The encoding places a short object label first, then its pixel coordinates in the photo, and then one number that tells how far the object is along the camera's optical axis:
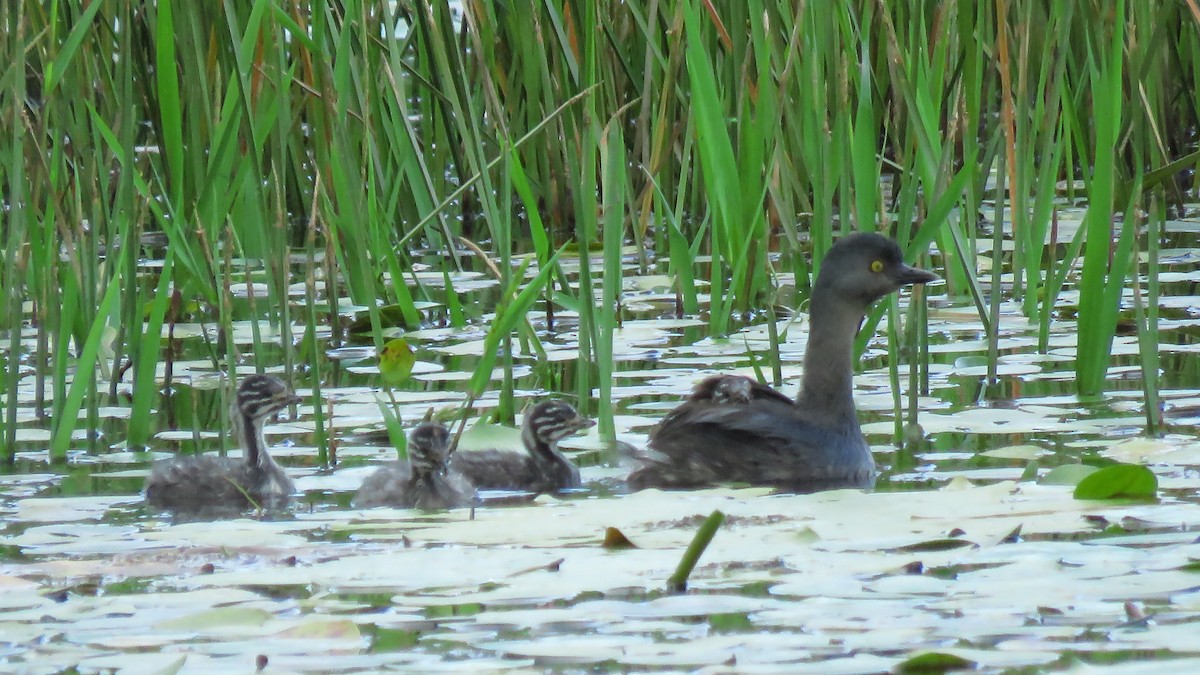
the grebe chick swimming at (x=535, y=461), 10.66
